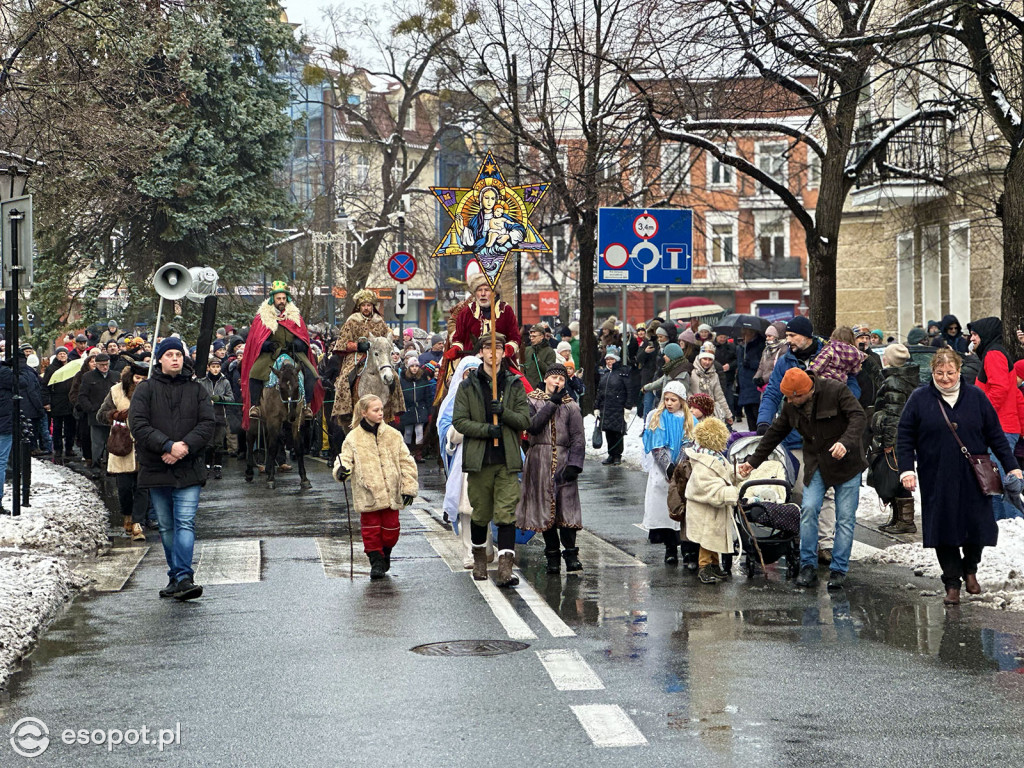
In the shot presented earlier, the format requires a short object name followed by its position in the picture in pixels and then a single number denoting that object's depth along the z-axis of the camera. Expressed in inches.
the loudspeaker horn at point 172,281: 770.2
